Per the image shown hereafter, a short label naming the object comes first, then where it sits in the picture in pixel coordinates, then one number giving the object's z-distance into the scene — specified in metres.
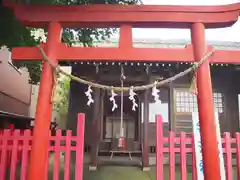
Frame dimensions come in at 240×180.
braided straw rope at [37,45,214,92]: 2.84
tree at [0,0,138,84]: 4.67
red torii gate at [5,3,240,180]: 2.95
